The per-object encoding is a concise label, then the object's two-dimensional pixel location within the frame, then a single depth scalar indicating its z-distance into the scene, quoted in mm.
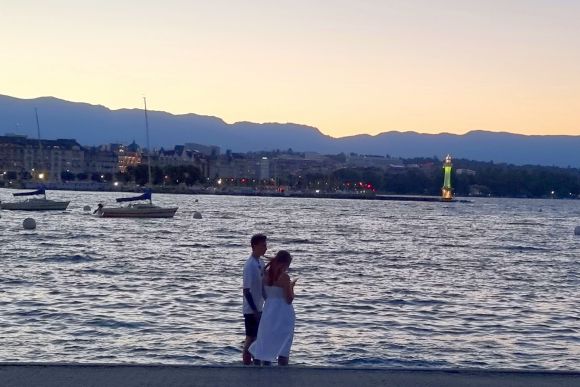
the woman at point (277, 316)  11039
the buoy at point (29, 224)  57719
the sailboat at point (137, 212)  75625
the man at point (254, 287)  11539
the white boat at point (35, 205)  81812
